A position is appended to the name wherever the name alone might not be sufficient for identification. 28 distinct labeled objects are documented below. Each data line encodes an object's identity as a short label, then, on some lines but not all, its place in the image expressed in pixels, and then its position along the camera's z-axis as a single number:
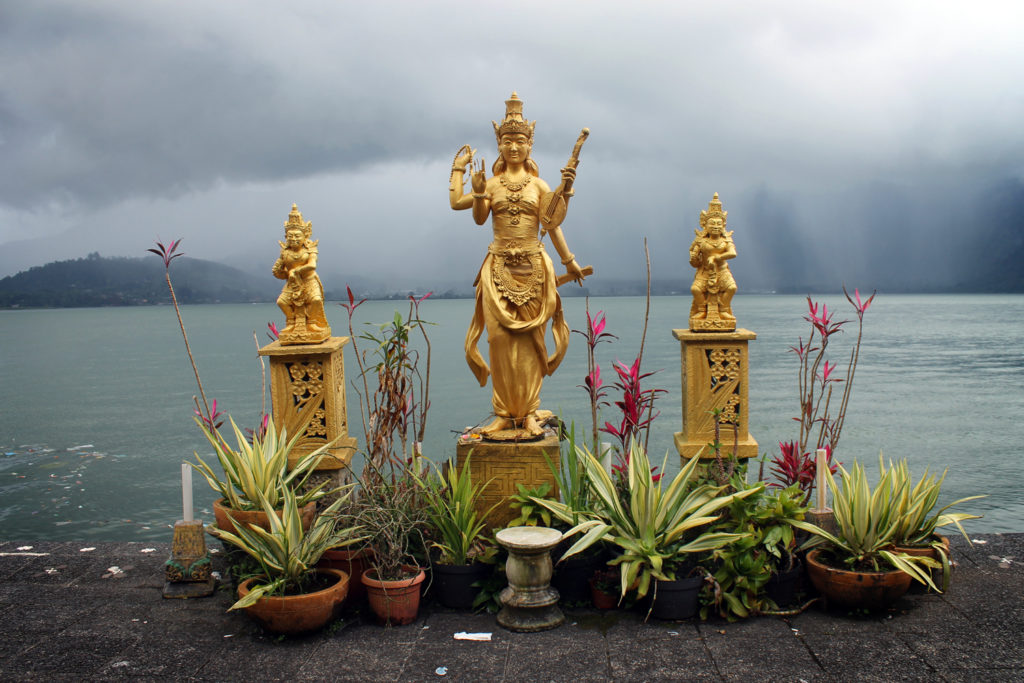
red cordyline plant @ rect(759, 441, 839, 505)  5.53
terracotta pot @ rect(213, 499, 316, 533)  4.84
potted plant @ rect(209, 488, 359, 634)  4.31
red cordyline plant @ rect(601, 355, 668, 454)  5.47
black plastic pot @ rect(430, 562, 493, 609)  4.78
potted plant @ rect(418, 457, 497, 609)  4.80
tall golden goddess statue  5.40
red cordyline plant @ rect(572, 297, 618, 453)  5.70
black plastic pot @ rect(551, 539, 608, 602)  4.77
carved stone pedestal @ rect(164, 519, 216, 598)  5.09
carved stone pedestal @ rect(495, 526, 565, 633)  4.50
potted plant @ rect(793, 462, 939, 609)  4.46
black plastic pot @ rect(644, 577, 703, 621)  4.51
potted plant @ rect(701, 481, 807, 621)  4.53
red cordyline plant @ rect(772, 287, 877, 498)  5.54
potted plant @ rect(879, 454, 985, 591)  4.71
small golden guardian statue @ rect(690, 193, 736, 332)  5.77
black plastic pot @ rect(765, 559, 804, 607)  4.68
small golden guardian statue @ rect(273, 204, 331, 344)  5.83
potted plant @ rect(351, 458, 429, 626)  4.59
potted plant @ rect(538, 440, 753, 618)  4.48
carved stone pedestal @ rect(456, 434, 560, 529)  5.26
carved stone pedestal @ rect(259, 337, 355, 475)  5.83
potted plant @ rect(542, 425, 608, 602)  4.77
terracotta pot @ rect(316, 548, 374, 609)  4.83
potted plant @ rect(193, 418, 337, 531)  4.90
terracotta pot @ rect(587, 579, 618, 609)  4.69
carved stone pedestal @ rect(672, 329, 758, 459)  5.73
